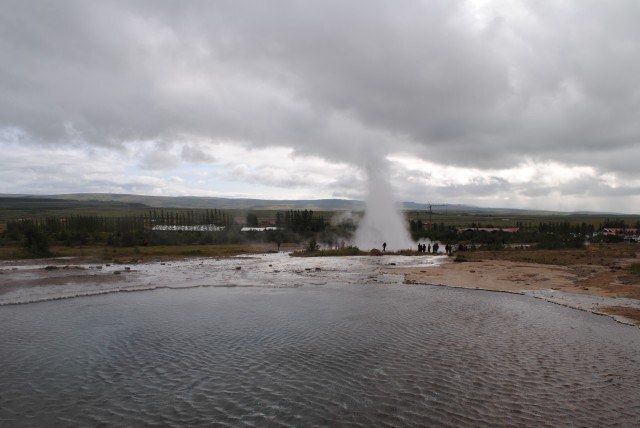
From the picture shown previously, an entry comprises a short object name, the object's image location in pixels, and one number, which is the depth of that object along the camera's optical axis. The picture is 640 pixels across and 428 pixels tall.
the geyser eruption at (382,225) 64.62
